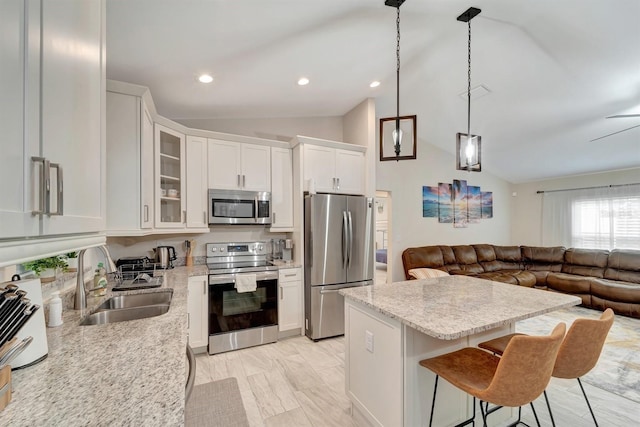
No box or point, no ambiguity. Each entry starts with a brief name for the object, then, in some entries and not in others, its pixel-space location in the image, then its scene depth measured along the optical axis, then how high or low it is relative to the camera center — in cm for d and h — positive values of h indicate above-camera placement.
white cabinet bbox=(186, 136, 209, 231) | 312 +37
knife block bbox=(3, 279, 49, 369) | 101 -44
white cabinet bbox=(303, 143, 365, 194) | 353 +62
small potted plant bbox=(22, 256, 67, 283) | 160 -31
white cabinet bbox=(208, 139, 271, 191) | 327 +61
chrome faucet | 165 -47
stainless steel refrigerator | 331 -52
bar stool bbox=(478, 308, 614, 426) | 148 -73
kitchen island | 150 -77
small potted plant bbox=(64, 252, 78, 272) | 193 -37
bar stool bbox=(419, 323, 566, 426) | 121 -74
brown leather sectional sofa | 427 -103
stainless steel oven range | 295 -102
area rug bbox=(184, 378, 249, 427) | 193 -148
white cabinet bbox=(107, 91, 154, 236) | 215 +42
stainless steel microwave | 325 +10
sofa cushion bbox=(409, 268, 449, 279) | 450 -97
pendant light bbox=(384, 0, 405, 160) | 215 +69
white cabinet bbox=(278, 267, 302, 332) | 328 -103
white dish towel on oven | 298 -74
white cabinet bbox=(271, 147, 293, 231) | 357 +34
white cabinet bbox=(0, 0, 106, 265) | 58 +25
